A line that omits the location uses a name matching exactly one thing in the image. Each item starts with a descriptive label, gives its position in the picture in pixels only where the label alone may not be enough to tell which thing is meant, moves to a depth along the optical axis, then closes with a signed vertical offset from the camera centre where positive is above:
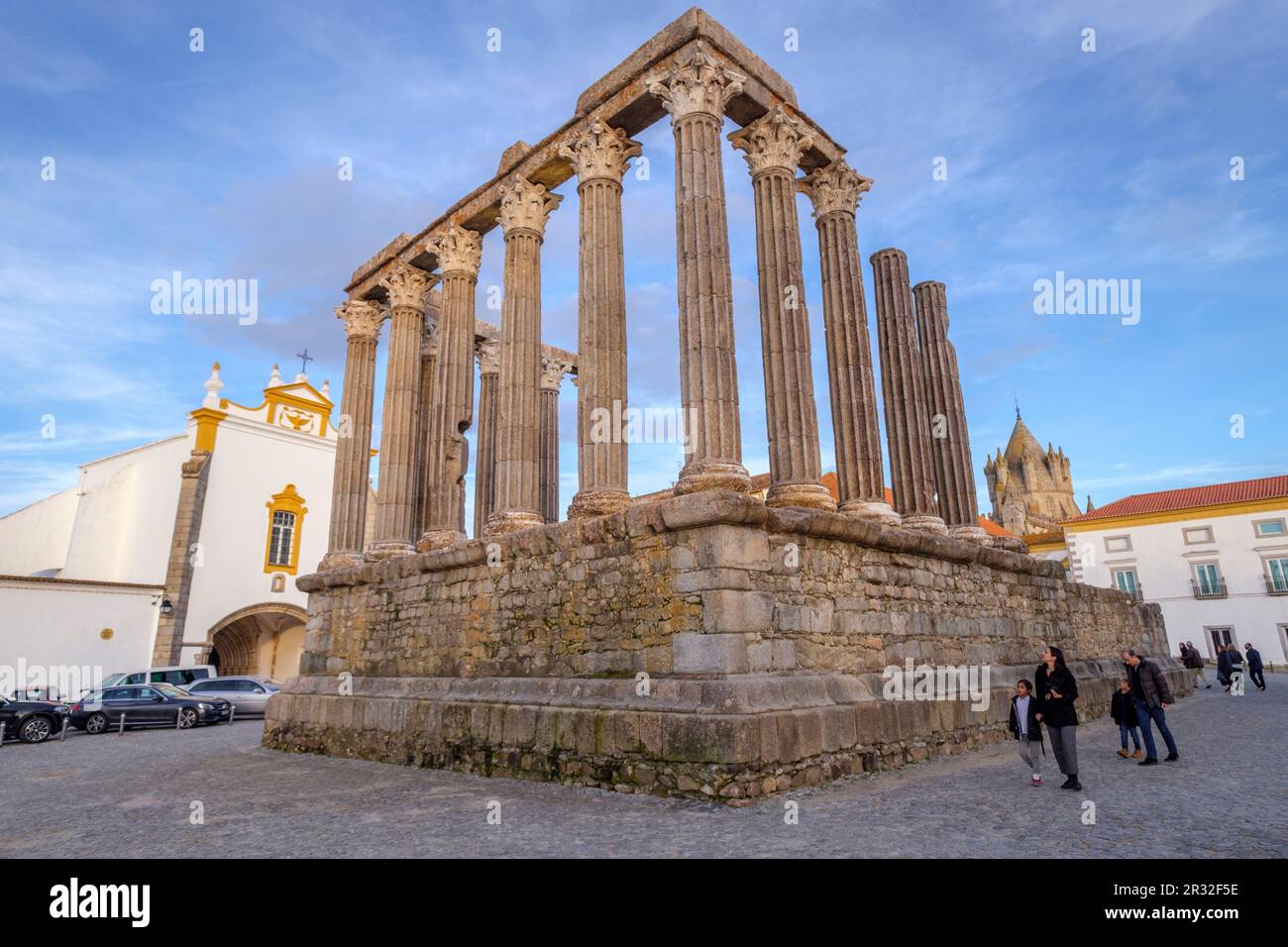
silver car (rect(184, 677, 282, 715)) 20.91 -0.22
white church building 21.48 +4.52
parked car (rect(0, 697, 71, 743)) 15.85 -0.65
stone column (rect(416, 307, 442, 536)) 15.20 +5.98
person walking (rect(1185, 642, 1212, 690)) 22.80 +0.04
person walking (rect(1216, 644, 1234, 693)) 20.45 -0.09
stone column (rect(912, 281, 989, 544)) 12.94 +4.30
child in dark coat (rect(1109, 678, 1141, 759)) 8.83 -0.52
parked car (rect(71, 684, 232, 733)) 17.67 -0.54
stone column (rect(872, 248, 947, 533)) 11.74 +4.35
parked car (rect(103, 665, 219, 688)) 20.38 +0.22
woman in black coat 7.07 -0.42
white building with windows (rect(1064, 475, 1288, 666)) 31.91 +4.58
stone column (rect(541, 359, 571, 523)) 16.50 +5.12
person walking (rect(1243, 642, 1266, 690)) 20.23 -0.16
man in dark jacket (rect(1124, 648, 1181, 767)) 8.62 -0.36
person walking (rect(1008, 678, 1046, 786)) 7.24 -0.56
